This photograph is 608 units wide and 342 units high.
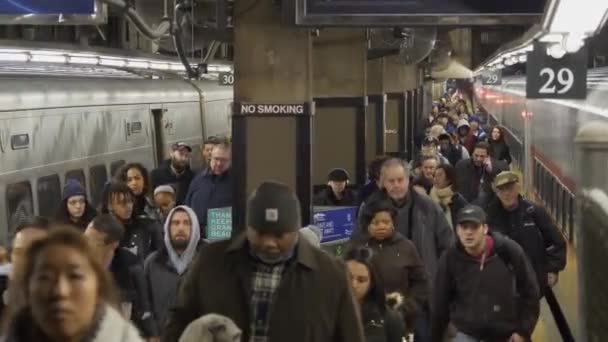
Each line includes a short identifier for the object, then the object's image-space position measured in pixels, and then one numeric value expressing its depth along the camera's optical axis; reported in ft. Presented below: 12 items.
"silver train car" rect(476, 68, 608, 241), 29.63
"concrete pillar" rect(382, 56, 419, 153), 79.45
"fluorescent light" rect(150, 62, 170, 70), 55.39
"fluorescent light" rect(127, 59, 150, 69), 51.06
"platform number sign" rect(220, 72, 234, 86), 58.44
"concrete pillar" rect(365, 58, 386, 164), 63.72
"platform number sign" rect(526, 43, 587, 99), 29.60
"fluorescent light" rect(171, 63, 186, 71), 60.14
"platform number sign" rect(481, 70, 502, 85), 111.65
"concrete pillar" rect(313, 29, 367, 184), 53.62
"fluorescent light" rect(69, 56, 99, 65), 42.50
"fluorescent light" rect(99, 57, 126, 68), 47.25
